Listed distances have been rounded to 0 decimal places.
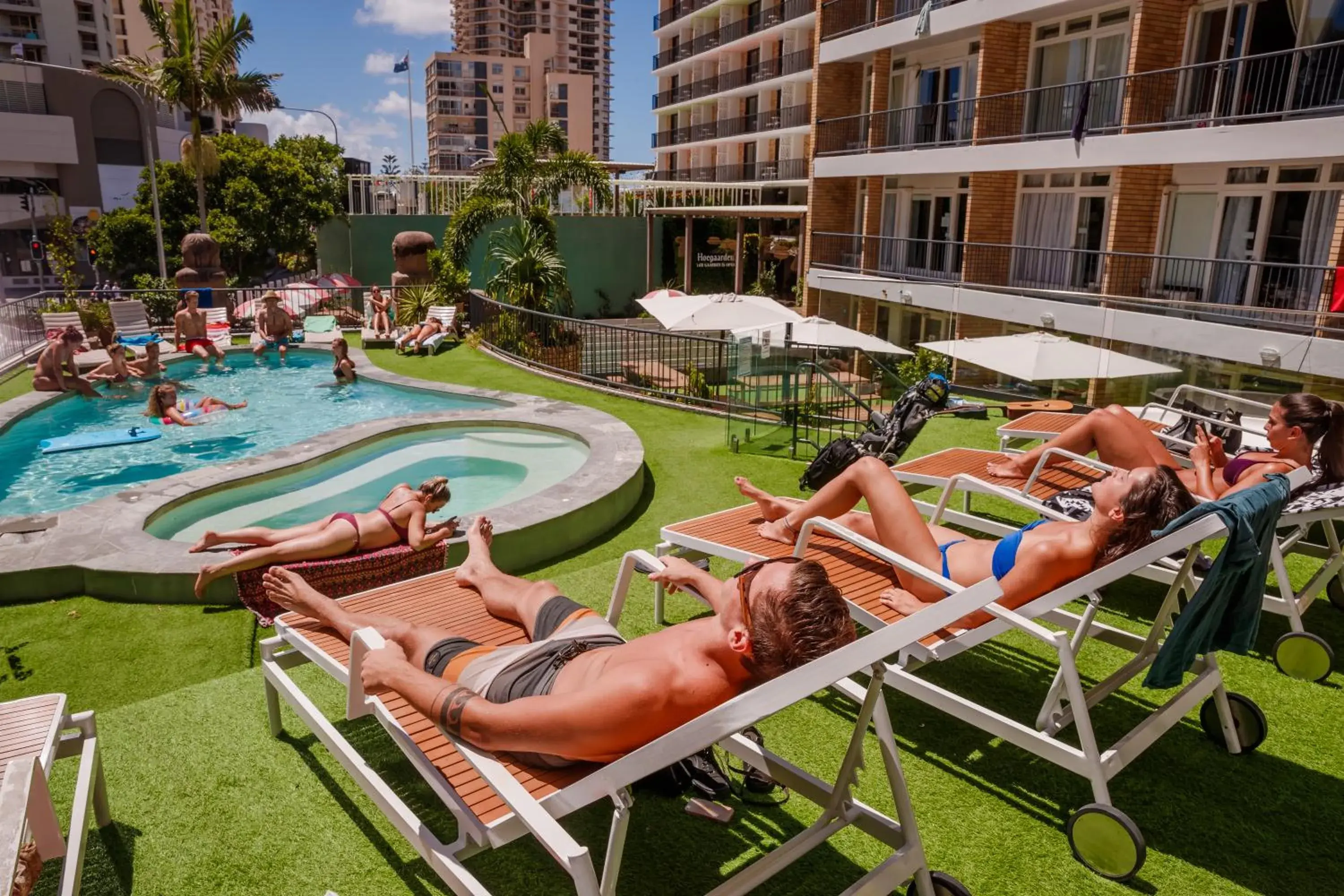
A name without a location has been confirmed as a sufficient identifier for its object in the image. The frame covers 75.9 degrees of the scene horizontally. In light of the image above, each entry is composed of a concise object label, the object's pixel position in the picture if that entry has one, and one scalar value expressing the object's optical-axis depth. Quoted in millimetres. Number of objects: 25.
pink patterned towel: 4922
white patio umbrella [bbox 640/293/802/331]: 13648
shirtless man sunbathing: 2512
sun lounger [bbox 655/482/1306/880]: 3275
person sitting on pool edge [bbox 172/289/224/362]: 17094
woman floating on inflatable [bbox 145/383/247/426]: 12523
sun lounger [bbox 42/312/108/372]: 15008
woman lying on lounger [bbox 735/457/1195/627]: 3598
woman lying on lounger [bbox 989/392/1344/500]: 5203
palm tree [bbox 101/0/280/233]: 28047
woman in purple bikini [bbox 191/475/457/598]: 5184
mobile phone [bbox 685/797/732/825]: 3561
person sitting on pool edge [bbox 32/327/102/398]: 12859
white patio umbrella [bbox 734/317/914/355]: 11625
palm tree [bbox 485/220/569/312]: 18266
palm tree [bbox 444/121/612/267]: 22094
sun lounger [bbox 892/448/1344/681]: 4727
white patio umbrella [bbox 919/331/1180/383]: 9945
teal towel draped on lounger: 3436
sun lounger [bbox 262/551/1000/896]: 2320
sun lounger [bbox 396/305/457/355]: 18875
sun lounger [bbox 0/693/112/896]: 2053
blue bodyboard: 11414
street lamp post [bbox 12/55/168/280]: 29142
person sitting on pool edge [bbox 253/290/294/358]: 17891
